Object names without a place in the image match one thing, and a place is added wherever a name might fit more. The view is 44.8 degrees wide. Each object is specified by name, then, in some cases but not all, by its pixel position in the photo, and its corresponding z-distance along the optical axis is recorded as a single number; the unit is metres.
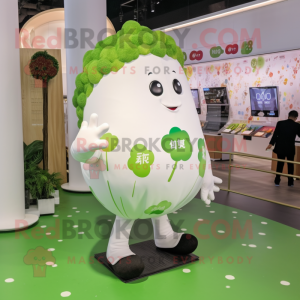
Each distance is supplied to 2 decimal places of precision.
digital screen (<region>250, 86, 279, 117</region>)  8.37
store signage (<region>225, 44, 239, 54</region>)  8.92
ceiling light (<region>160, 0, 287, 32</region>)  7.89
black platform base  3.06
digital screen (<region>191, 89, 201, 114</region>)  10.69
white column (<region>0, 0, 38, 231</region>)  3.73
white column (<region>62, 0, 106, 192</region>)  5.45
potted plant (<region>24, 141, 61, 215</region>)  4.55
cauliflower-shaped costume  2.63
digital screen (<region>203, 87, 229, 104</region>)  9.74
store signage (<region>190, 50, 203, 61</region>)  10.10
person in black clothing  6.81
